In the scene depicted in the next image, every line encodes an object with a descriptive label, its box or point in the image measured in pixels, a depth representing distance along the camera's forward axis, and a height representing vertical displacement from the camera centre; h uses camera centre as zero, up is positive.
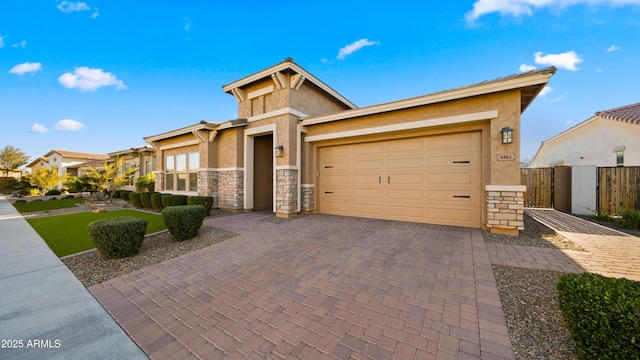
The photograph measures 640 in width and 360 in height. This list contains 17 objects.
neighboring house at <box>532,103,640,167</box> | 9.84 +2.04
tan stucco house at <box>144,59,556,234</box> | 5.53 +0.86
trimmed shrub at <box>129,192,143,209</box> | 11.10 -1.12
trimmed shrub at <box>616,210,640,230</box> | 6.00 -1.14
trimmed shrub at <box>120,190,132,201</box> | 13.26 -1.05
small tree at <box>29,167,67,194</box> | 16.08 -0.13
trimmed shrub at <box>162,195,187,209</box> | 8.96 -0.92
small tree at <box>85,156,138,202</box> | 12.02 -0.04
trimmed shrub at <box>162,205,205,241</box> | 5.22 -1.03
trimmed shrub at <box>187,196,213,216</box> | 8.60 -0.91
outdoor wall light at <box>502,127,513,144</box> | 5.31 +1.02
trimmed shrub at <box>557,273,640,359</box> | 1.39 -0.95
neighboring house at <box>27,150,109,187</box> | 26.17 +2.19
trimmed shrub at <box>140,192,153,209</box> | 10.58 -1.05
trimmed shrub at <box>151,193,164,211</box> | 9.76 -1.05
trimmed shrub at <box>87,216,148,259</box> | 4.14 -1.13
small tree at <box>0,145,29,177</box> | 26.80 +2.32
